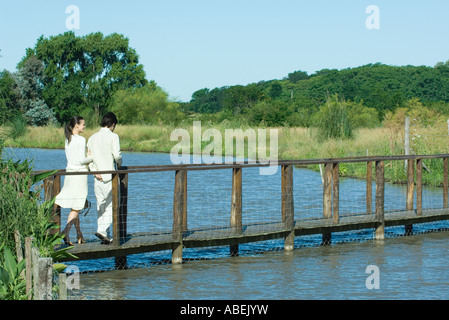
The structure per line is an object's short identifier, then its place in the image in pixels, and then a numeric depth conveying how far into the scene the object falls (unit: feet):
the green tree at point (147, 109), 202.59
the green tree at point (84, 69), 252.01
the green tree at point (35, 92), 232.00
